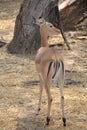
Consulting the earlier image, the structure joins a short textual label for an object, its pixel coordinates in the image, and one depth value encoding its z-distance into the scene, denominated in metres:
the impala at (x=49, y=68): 8.68
